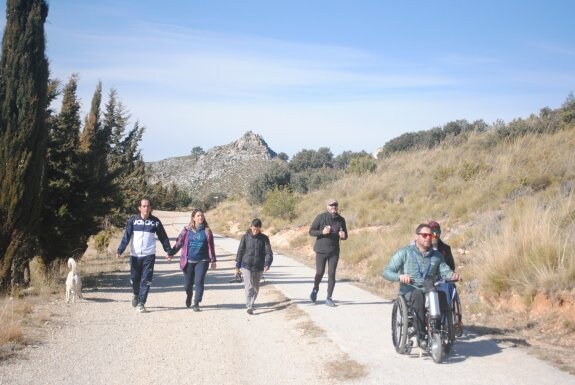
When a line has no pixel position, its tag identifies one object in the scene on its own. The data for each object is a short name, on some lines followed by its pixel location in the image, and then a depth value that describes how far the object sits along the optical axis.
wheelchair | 6.54
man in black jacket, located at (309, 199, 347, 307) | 10.71
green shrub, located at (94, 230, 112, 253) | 22.66
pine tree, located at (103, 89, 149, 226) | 24.11
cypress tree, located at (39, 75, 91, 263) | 13.37
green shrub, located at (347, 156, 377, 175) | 31.22
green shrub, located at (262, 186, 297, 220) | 30.64
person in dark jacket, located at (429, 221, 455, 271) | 7.71
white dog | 11.28
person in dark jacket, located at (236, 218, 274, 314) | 10.42
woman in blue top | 10.73
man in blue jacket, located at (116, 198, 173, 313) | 10.65
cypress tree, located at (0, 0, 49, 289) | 11.53
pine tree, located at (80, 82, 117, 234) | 14.20
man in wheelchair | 6.86
